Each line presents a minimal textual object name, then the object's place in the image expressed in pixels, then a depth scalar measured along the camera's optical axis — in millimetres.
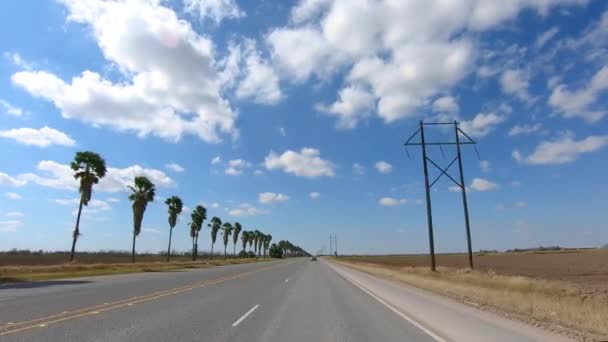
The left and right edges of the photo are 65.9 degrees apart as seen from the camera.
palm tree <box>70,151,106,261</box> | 54531
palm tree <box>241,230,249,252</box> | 167250
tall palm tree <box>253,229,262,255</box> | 189575
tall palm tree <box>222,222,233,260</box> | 136425
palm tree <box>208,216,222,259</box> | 119388
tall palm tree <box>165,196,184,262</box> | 82750
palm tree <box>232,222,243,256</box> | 145375
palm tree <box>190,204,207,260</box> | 101125
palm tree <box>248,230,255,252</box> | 179200
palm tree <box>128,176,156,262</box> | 66000
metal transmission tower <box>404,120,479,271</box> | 33438
